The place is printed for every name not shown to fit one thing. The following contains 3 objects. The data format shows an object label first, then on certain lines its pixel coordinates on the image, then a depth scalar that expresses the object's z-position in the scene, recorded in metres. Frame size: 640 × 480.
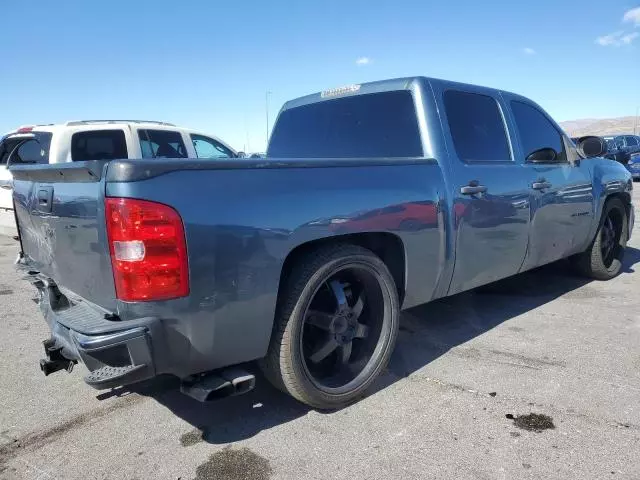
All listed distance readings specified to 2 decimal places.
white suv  7.66
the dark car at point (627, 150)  19.88
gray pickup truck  2.11
